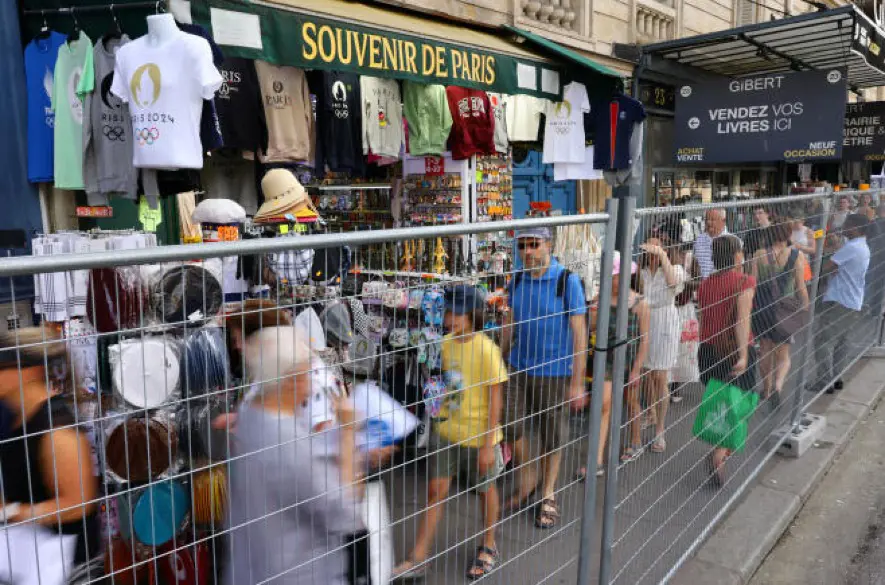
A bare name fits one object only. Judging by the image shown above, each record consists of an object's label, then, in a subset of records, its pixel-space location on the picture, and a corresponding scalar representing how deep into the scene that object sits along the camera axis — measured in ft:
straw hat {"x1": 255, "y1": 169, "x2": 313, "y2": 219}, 15.70
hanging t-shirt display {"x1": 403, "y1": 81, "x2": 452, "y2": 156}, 21.06
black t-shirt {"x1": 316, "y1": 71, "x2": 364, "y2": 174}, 18.61
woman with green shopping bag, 11.50
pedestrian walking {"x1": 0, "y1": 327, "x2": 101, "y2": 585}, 4.44
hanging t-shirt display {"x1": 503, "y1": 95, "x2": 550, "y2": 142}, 25.17
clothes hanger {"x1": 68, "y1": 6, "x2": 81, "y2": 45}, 14.76
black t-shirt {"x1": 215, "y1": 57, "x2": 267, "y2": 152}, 16.15
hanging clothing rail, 13.01
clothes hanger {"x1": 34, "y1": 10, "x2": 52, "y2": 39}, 15.02
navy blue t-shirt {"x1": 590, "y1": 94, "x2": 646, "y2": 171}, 23.68
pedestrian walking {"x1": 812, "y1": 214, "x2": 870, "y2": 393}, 19.80
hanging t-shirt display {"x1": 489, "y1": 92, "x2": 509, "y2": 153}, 23.62
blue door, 29.60
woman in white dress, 9.51
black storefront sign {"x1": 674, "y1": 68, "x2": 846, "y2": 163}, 29.37
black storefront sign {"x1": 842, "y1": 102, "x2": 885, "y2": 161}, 44.21
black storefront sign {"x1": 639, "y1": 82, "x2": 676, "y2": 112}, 35.50
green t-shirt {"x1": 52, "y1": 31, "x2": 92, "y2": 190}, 14.70
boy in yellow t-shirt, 6.69
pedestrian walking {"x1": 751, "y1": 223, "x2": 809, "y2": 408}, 13.80
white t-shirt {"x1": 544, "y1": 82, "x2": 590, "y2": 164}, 23.99
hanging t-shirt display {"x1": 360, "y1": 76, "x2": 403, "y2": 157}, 19.71
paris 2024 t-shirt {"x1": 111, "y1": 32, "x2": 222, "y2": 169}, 13.12
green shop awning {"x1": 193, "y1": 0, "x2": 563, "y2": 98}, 13.79
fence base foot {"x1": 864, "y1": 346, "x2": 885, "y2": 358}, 27.37
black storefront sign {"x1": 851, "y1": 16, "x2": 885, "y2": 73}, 29.32
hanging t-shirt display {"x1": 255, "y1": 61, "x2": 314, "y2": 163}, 17.22
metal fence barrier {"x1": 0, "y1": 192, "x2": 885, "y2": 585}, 4.73
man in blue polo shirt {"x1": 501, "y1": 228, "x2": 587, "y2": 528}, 7.45
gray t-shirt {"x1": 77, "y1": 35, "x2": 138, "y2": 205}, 14.24
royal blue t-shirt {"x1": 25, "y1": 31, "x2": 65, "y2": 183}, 15.16
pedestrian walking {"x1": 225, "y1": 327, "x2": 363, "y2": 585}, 5.31
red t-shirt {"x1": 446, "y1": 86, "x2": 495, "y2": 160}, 21.95
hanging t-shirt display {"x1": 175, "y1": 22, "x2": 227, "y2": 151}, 14.16
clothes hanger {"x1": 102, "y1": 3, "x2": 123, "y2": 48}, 14.21
